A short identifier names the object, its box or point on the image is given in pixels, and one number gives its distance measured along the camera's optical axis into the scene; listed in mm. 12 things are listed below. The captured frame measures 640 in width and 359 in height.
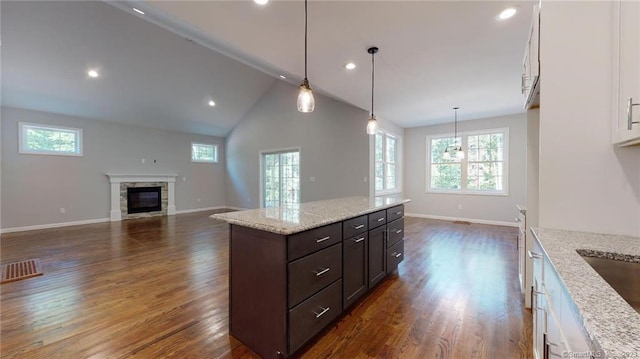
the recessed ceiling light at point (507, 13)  2330
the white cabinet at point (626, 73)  1074
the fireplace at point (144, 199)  7191
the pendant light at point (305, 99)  2304
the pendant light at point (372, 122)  3149
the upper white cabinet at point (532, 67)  1682
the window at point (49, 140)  5625
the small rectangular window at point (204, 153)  8609
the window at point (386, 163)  6539
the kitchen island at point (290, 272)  1610
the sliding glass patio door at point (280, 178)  7254
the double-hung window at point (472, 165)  6270
